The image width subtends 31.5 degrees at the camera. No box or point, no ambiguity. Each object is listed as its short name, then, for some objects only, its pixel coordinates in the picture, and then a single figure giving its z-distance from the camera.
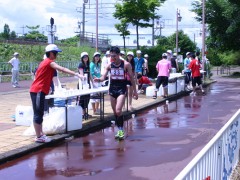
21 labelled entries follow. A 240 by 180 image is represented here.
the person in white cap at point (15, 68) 23.27
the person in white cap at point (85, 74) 11.31
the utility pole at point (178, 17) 42.58
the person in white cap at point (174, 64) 23.04
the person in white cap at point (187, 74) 22.17
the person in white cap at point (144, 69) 19.31
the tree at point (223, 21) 36.69
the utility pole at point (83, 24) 55.80
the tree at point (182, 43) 56.38
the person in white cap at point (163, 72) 17.14
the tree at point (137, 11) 31.12
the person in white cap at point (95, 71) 12.45
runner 9.18
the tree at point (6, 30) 72.72
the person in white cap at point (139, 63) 17.95
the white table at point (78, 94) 9.27
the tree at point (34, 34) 76.12
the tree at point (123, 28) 33.47
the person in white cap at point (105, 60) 15.23
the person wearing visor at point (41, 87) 8.25
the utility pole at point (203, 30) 30.83
